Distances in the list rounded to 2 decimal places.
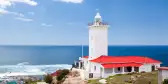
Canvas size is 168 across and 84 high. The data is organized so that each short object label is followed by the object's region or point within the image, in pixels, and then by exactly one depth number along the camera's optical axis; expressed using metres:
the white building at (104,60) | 35.12
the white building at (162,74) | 25.09
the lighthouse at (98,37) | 38.69
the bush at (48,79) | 36.06
